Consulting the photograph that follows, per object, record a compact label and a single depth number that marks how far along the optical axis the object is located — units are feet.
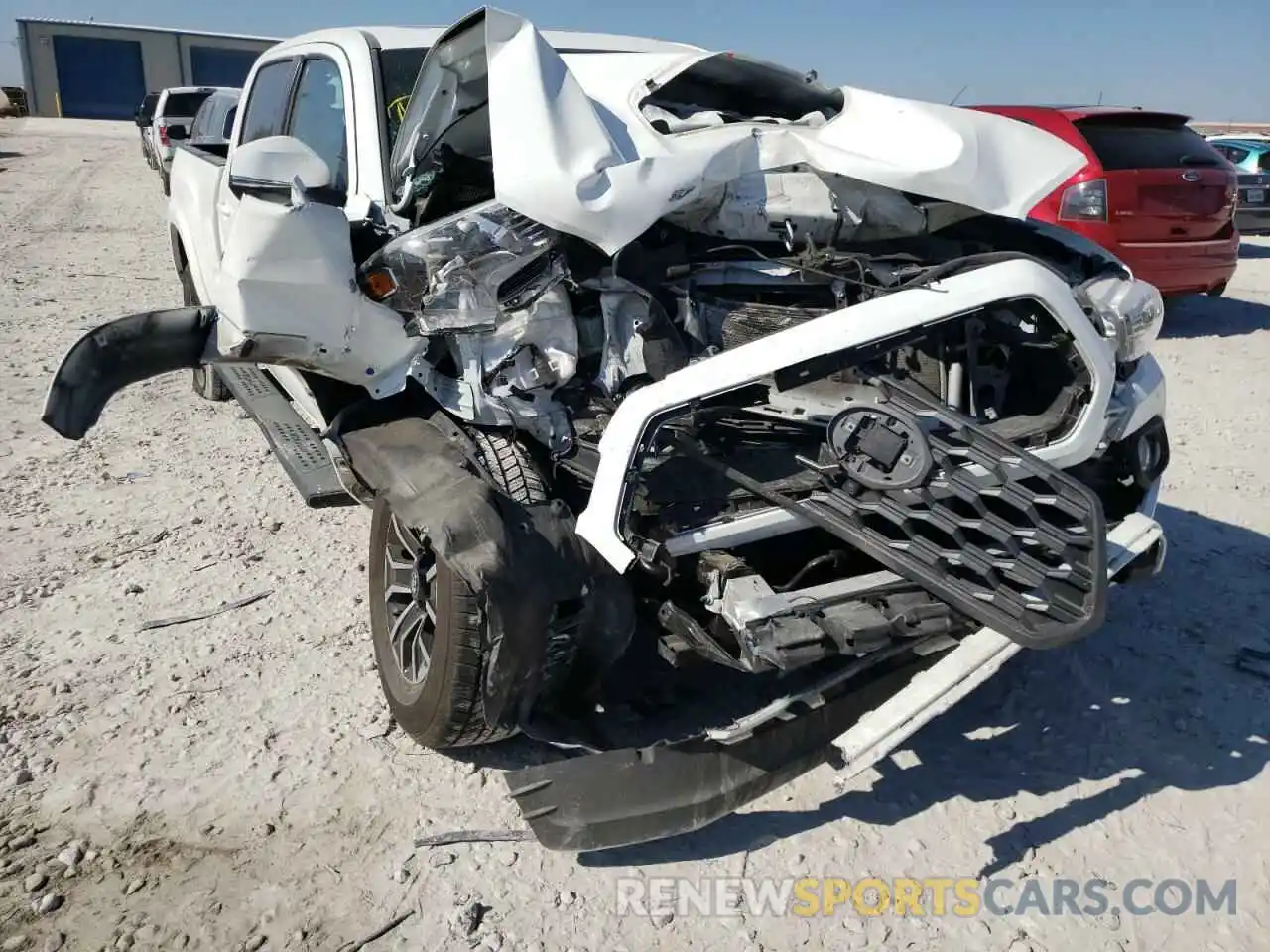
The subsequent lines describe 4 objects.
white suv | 49.21
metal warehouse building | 128.16
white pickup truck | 8.04
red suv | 24.38
